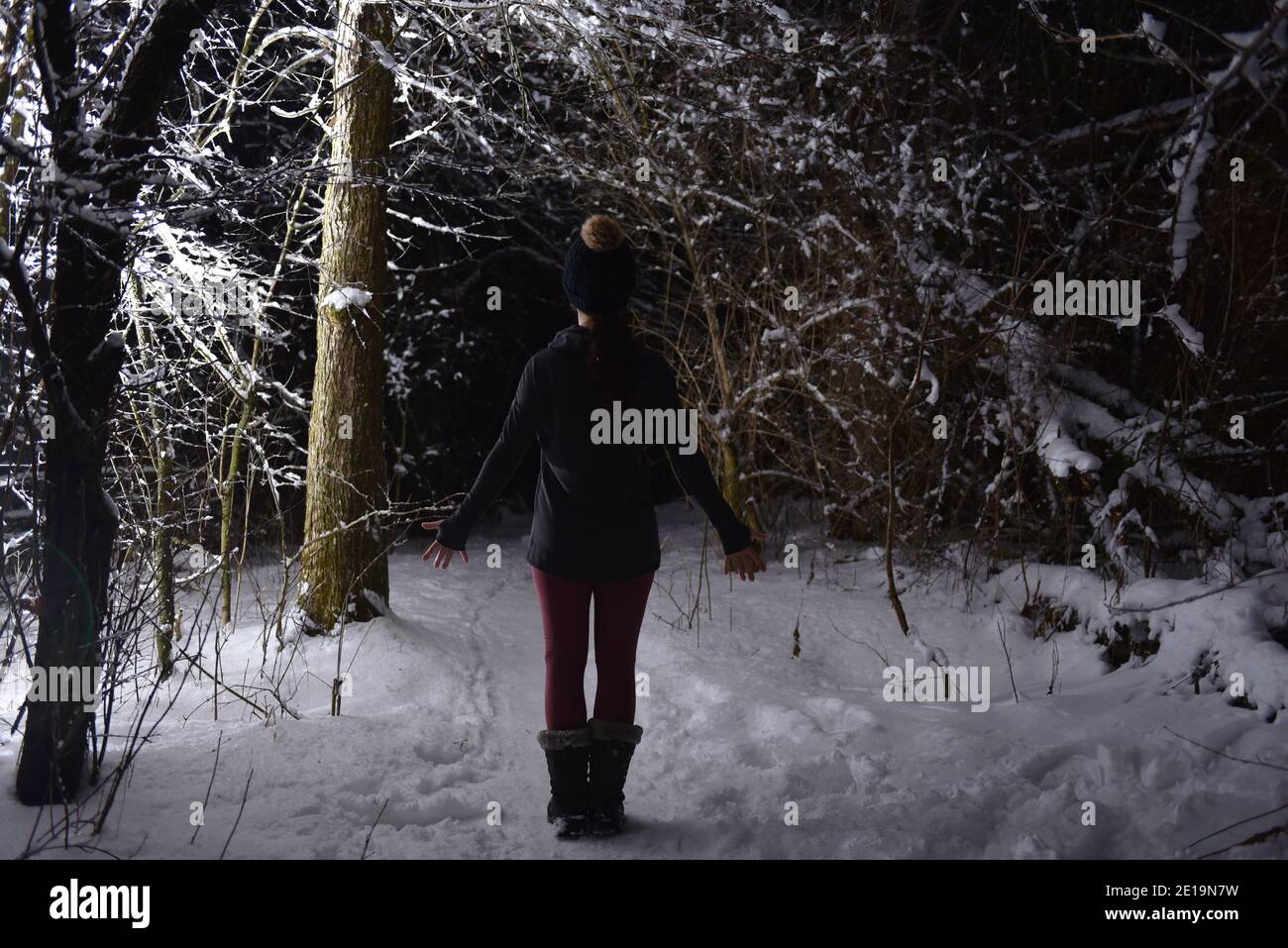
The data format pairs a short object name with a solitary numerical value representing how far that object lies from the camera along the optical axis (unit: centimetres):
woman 346
